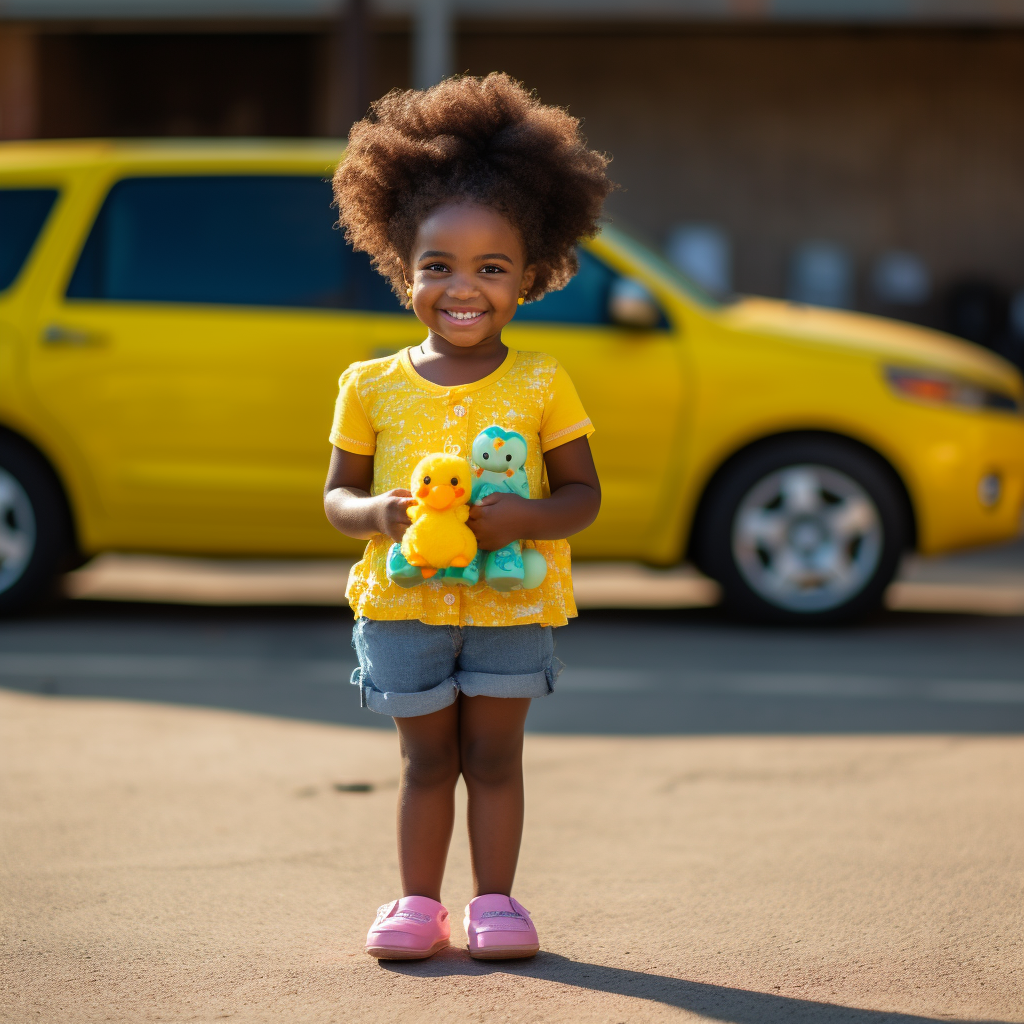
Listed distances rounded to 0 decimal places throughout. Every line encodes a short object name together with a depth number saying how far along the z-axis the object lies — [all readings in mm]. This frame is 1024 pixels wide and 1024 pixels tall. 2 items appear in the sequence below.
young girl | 2818
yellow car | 6414
